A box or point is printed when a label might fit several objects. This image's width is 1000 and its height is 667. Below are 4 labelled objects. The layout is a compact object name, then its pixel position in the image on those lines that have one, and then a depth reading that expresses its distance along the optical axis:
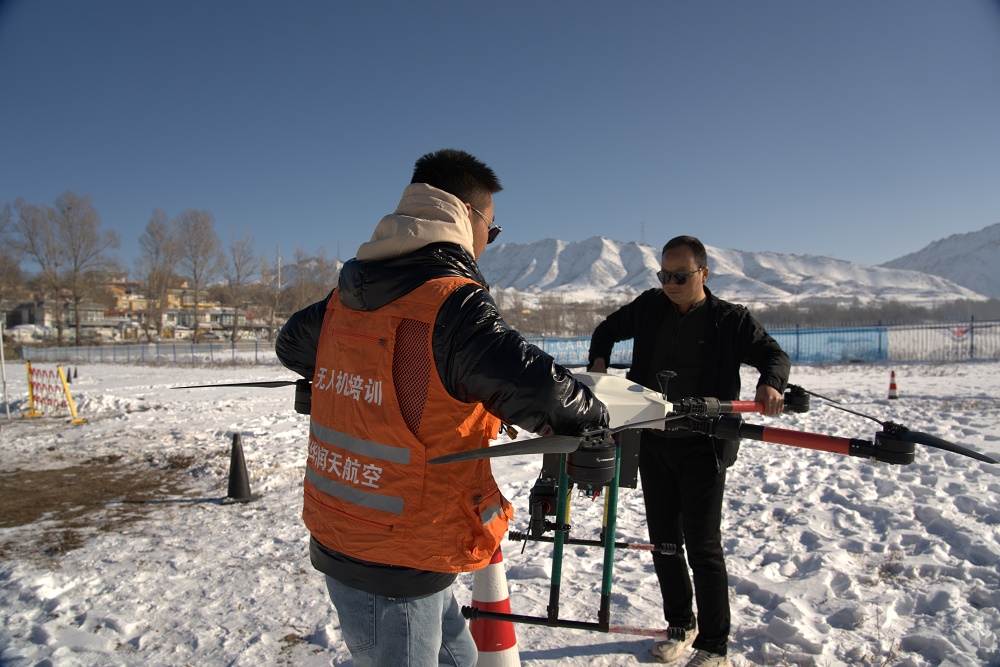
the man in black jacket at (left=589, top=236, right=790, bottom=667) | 2.73
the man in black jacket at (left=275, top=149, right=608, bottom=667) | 1.39
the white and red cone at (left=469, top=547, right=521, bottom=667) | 2.24
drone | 1.55
